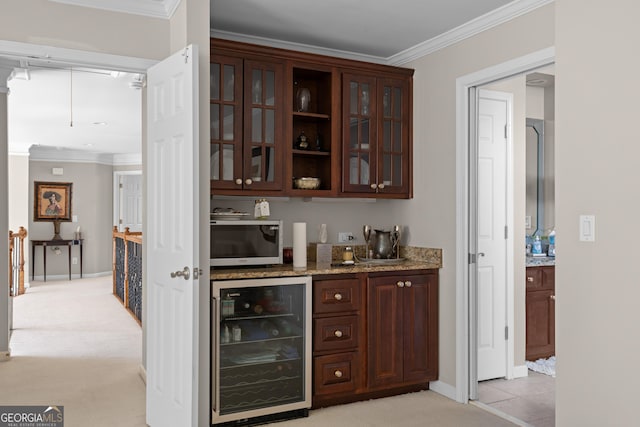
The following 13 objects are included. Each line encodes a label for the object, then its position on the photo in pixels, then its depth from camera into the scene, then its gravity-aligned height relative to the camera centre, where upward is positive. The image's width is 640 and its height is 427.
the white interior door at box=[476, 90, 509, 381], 4.10 -0.16
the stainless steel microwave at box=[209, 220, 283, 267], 3.35 -0.19
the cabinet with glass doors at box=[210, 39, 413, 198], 3.45 +0.65
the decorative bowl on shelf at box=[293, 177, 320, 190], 3.81 +0.22
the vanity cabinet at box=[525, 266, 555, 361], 4.54 -0.85
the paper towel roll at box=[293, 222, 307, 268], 3.59 -0.22
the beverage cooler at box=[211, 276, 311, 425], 3.18 -0.85
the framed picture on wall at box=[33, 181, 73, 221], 10.52 +0.24
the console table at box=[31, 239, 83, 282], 10.34 -0.62
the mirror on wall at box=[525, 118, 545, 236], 5.29 +0.36
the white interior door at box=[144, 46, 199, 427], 2.76 -0.15
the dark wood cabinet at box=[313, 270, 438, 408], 3.50 -0.84
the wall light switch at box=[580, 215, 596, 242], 2.07 -0.05
